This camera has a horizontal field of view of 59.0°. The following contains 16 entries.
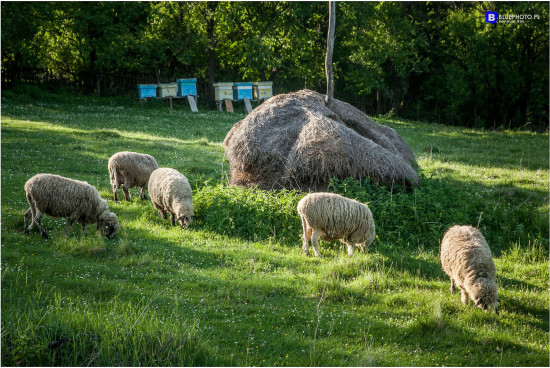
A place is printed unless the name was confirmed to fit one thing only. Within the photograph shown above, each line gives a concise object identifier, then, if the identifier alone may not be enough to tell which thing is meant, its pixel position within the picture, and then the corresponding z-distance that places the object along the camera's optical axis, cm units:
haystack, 1228
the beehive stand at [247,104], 3553
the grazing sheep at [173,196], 1117
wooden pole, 1462
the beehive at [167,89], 3428
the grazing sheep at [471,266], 748
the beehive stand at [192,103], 3486
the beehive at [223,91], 3541
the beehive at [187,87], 3516
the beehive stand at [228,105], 3606
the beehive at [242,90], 3556
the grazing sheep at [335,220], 975
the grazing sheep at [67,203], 975
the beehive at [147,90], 3381
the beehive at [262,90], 3584
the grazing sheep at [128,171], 1319
